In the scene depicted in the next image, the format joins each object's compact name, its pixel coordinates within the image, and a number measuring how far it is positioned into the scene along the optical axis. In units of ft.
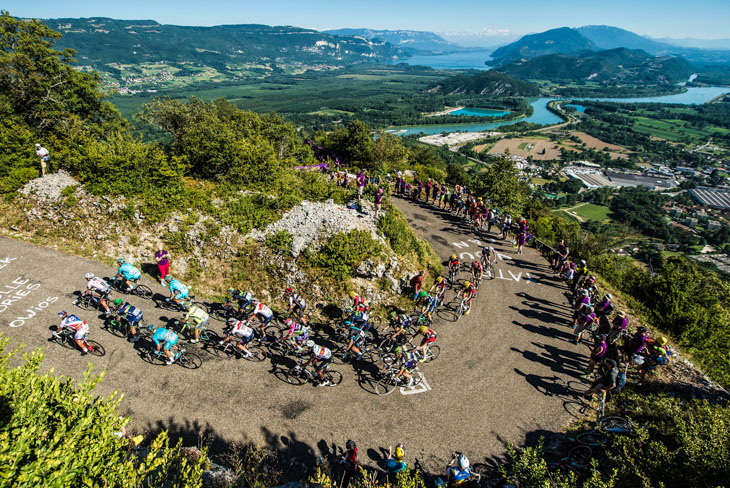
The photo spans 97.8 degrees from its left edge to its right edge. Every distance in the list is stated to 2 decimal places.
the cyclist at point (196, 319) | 44.91
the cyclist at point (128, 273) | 52.21
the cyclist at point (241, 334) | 44.17
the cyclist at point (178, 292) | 50.24
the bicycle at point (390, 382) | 44.38
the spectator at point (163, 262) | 55.62
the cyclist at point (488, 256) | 70.18
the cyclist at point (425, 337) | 45.11
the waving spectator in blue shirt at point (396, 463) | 31.58
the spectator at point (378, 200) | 68.74
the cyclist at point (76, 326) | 41.60
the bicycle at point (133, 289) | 55.11
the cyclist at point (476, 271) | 64.13
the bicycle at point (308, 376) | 44.39
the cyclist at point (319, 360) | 41.53
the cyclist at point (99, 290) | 48.14
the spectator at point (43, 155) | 68.08
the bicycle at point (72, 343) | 43.96
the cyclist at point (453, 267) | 62.74
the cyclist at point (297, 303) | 49.98
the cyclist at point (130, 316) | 45.42
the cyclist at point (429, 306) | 54.65
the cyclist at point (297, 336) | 44.14
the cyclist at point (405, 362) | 43.25
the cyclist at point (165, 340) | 41.86
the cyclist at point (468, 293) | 57.00
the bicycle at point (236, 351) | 47.11
